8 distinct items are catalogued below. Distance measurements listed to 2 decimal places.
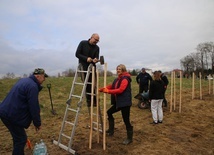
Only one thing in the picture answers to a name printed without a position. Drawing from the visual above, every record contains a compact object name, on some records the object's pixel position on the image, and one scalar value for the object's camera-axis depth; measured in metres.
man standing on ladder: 5.52
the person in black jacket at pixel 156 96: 7.88
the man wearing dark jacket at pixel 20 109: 3.73
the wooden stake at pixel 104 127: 4.93
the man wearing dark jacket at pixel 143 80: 11.05
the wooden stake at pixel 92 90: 4.97
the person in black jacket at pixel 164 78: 10.89
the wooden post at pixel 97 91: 5.03
